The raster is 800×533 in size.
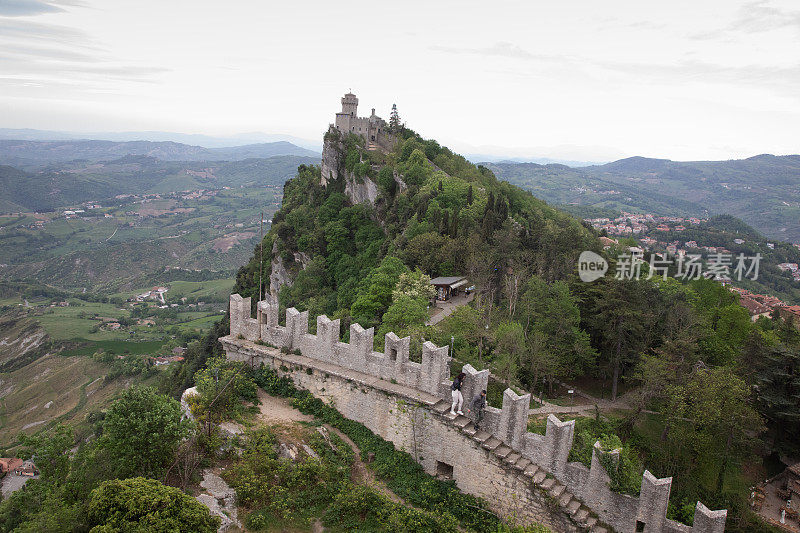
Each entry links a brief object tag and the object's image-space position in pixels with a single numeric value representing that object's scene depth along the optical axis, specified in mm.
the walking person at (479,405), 14438
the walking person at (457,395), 14719
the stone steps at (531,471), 12672
